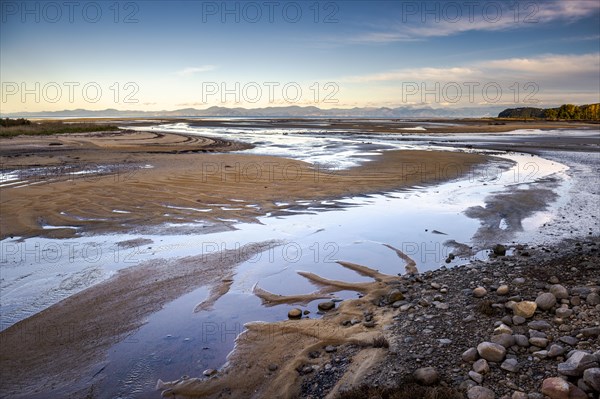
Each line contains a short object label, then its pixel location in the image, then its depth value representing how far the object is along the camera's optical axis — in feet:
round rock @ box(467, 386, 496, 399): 11.10
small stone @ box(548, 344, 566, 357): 12.29
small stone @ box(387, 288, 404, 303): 18.88
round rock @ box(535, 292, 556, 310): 15.48
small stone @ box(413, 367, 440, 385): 11.98
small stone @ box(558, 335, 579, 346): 12.79
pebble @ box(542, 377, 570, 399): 10.58
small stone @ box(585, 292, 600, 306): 15.32
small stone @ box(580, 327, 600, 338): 12.98
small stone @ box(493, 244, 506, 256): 24.76
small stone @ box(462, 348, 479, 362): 12.89
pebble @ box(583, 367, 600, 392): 10.42
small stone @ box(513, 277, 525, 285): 18.54
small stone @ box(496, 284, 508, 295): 17.53
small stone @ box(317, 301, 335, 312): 19.01
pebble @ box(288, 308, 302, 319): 18.33
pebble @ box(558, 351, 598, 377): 11.05
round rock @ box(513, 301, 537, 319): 15.06
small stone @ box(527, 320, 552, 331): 14.02
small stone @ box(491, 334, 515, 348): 13.28
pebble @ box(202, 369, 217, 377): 14.40
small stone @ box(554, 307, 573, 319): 14.61
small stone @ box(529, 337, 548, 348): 12.96
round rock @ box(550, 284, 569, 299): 16.15
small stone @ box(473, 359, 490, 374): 12.16
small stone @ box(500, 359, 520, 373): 12.01
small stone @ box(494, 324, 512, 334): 14.04
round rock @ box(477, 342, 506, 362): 12.64
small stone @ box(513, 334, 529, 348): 13.20
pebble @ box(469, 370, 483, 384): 11.74
